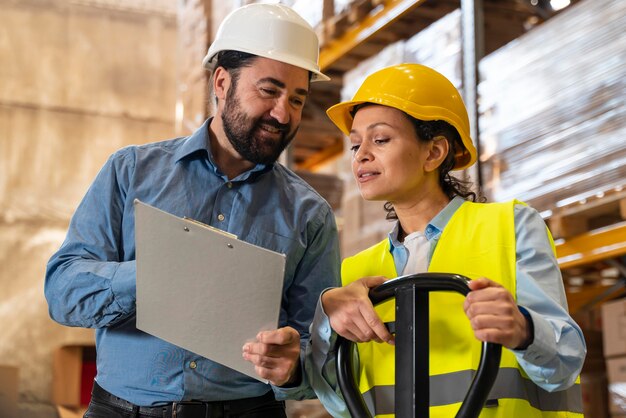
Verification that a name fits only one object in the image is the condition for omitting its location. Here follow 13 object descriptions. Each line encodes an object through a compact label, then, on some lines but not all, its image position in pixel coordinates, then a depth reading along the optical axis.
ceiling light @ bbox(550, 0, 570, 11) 5.57
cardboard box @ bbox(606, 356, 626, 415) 4.21
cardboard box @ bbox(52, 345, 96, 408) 9.63
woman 2.03
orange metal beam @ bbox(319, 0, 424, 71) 5.13
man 2.50
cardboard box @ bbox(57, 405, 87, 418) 9.05
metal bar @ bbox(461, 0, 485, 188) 4.59
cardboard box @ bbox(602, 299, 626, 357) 4.27
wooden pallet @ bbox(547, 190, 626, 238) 3.89
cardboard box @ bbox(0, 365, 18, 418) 7.99
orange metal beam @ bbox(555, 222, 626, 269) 4.10
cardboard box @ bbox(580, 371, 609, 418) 4.77
